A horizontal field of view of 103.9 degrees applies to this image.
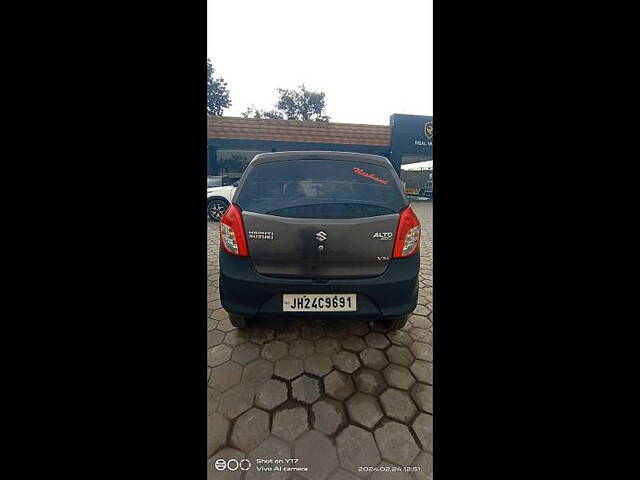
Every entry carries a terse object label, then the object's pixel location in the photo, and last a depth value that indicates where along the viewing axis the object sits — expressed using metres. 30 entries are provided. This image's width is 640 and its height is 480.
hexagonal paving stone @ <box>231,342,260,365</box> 1.99
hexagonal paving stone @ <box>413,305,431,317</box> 2.66
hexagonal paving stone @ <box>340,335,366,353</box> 2.10
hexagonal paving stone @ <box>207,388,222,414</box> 1.63
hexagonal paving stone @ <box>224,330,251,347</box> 2.18
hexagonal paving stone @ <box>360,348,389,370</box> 1.94
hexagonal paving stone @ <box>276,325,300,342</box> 2.21
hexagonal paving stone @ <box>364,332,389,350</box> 2.13
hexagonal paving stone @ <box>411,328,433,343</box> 2.23
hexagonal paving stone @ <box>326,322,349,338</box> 2.24
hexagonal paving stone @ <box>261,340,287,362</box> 2.01
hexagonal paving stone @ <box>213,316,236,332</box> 2.36
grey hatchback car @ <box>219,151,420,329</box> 1.72
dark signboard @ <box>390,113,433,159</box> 14.28
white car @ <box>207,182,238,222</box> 7.05
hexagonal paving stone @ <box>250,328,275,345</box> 2.19
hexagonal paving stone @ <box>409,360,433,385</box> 1.83
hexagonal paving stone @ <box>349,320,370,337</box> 2.27
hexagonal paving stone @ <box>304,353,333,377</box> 1.88
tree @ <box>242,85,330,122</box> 32.62
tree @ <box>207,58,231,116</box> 28.18
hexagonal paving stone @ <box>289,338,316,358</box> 2.04
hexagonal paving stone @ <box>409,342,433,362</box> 2.02
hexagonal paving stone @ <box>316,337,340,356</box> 2.07
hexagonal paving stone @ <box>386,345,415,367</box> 1.97
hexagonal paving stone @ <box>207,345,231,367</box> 1.98
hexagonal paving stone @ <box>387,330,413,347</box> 2.18
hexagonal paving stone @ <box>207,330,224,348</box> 2.19
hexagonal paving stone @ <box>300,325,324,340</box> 2.23
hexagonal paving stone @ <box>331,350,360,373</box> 1.91
